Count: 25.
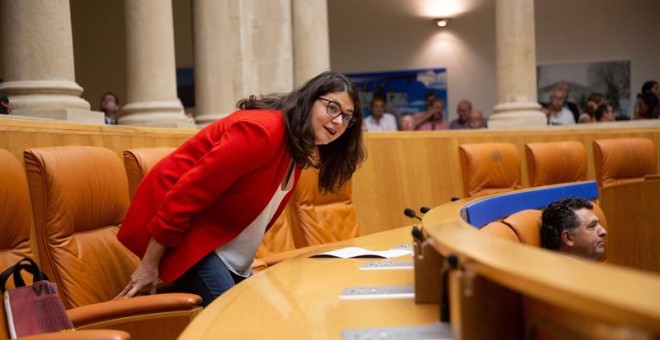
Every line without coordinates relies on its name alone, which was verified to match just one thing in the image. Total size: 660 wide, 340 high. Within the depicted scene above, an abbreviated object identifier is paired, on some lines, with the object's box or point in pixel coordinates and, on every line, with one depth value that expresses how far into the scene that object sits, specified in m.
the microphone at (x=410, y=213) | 2.61
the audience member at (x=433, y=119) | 9.70
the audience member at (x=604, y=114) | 9.00
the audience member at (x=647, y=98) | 9.51
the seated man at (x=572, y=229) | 3.61
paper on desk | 2.90
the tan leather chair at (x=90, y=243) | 2.48
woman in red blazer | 2.62
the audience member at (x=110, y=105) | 7.89
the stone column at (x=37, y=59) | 4.19
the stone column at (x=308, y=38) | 7.73
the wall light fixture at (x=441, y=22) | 12.01
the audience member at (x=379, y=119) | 9.48
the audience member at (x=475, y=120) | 9.21
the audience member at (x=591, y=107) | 9.30
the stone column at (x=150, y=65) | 5.66
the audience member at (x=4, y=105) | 3.98
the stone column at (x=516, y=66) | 8.26
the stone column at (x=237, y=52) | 7.24
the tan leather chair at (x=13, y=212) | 2.40
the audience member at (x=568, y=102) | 10.49
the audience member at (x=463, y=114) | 9.24
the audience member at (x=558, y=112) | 9.62
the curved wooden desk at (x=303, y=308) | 1.74
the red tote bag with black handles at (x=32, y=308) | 2.10
